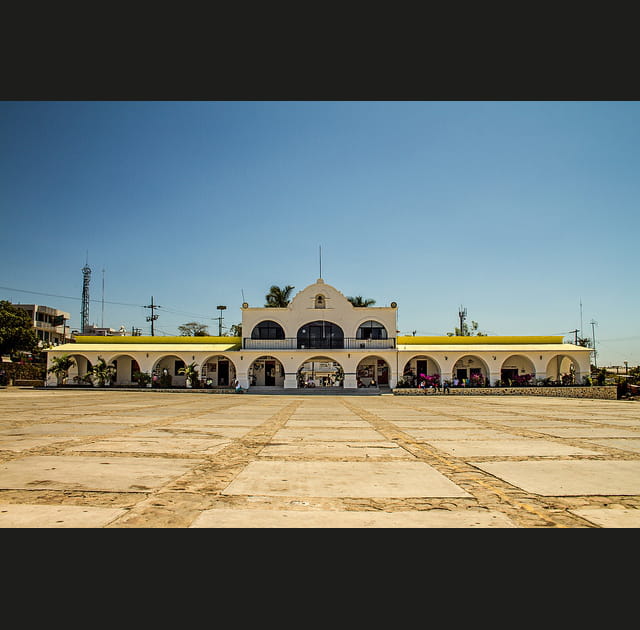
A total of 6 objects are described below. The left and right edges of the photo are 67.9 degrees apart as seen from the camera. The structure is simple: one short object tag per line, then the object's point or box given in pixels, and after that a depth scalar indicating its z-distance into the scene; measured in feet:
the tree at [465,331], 181.88
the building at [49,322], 203.24
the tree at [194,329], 192.73
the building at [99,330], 203.62
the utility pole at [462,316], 195.74
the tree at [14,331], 128.88
